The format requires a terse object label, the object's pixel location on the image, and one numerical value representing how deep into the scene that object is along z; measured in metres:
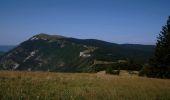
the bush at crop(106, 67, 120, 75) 57.27
